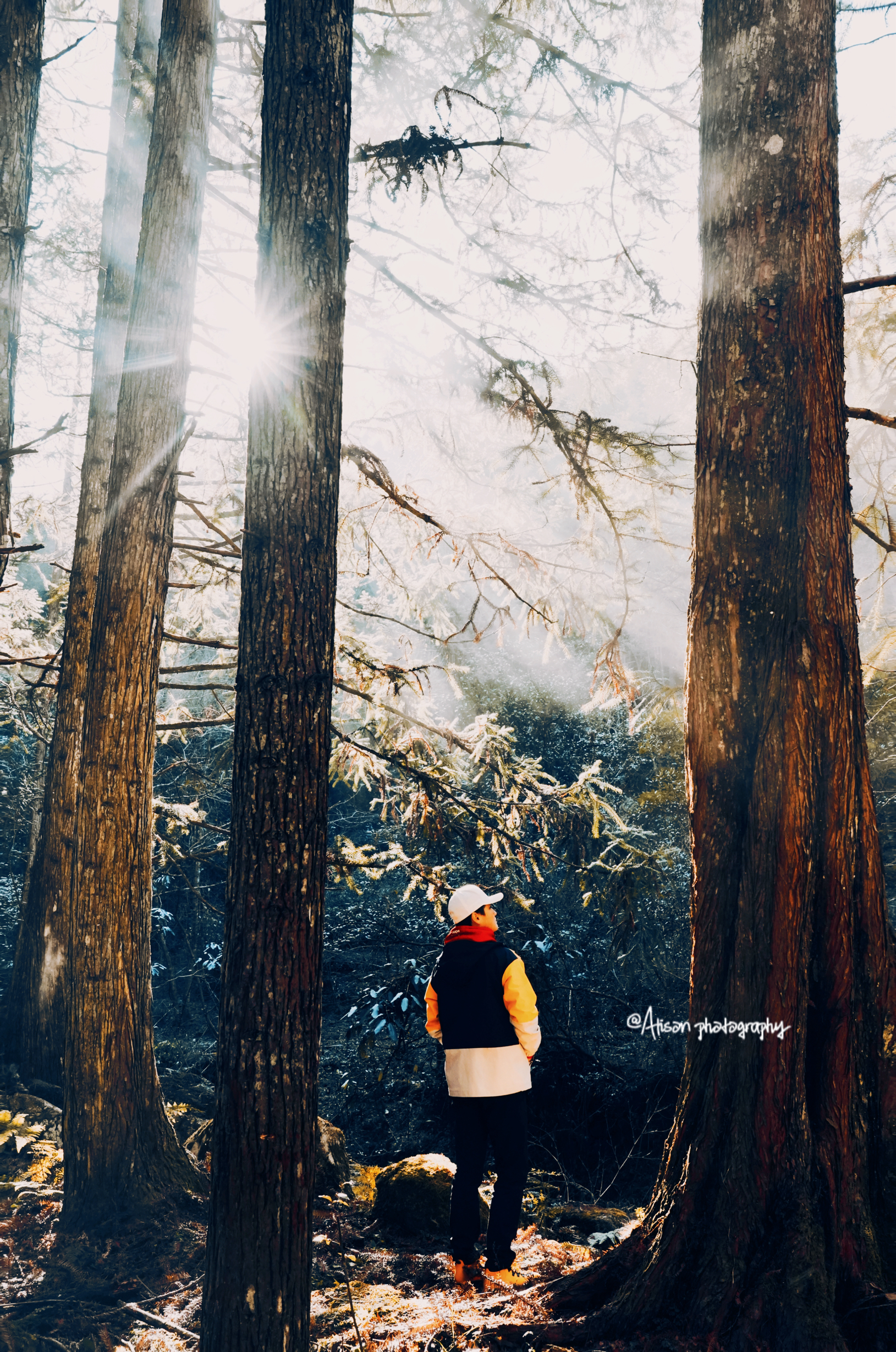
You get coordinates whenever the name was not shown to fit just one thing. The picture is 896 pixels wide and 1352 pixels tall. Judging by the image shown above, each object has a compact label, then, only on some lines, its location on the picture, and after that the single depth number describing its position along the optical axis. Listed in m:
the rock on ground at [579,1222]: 4.57
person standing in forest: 3.62
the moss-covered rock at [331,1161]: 5.28
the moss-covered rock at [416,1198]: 4.48
